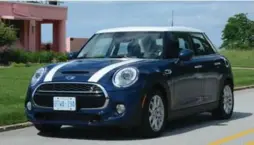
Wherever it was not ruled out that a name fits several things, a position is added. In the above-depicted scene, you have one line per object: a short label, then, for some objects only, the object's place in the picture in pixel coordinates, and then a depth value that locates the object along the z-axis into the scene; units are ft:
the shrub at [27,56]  121.60
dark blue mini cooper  28.02
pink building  138.00
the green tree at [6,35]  119.85
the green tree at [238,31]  275.43
